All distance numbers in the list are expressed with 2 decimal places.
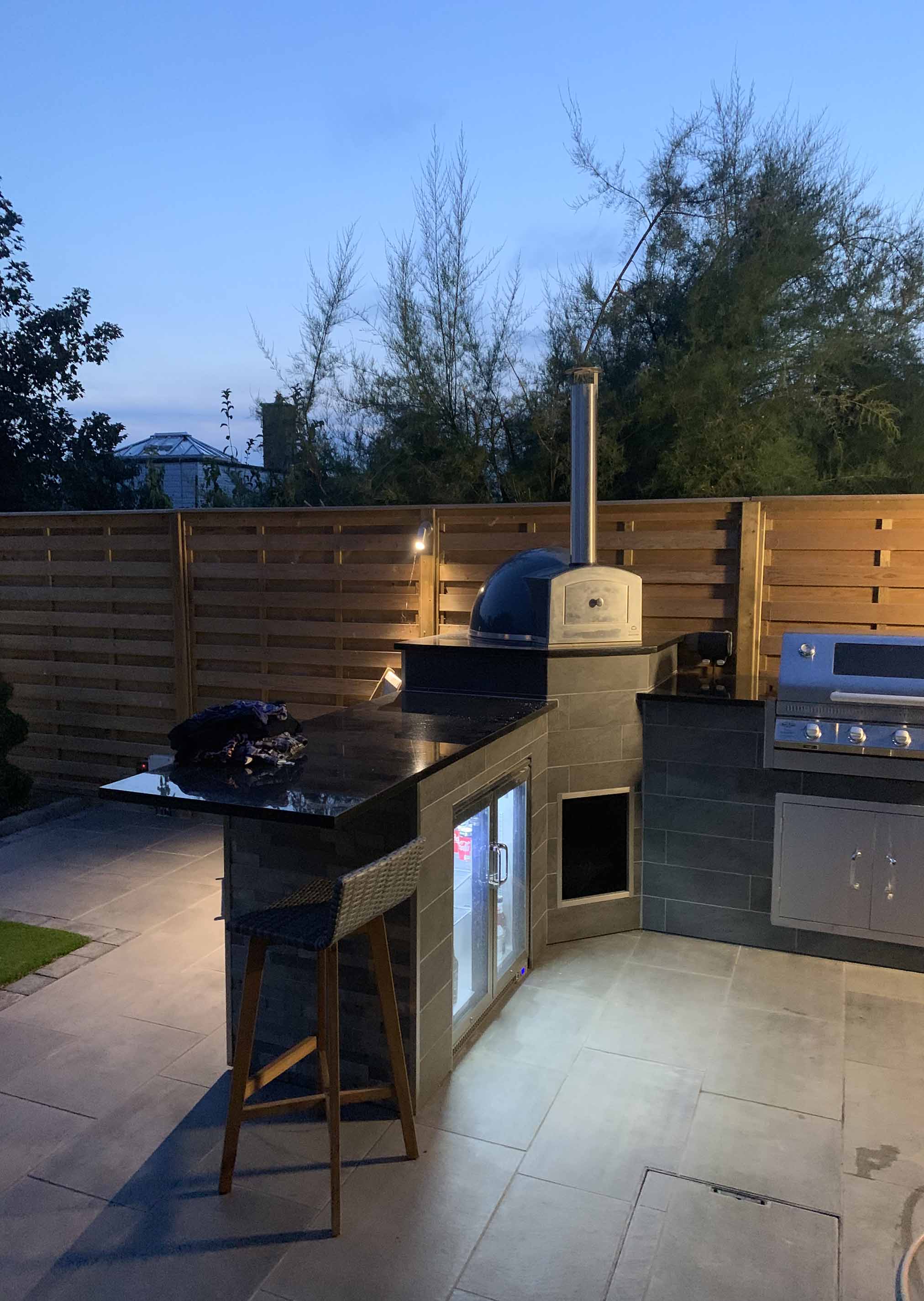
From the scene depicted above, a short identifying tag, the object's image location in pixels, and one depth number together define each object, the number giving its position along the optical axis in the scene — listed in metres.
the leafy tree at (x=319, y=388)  9.16
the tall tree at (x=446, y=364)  8.70
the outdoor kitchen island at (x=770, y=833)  4.15
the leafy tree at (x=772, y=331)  7.93
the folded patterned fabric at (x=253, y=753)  3.03
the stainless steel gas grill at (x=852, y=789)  4.05
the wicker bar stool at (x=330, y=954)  2.48
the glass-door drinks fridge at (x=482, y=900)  3.55
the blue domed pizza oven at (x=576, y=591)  4.42
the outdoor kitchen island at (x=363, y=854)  2.86
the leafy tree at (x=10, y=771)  6.44
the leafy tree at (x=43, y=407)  12.00
